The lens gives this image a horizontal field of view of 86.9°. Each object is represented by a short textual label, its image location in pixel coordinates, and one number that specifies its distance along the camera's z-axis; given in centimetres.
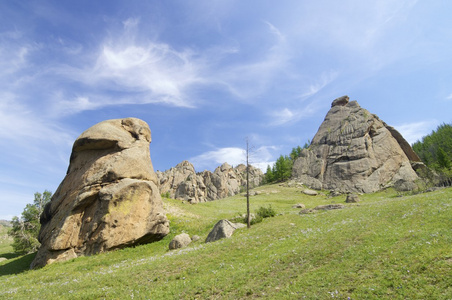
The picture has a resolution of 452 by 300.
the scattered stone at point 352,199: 6100
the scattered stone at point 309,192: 9451
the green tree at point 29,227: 5473
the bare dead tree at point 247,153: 3831
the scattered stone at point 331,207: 4462
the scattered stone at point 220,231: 3031
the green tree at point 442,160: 8314
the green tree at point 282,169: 13048
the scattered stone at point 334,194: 8521
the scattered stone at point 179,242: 3153
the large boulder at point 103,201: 3177
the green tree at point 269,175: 14035
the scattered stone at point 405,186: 7062
